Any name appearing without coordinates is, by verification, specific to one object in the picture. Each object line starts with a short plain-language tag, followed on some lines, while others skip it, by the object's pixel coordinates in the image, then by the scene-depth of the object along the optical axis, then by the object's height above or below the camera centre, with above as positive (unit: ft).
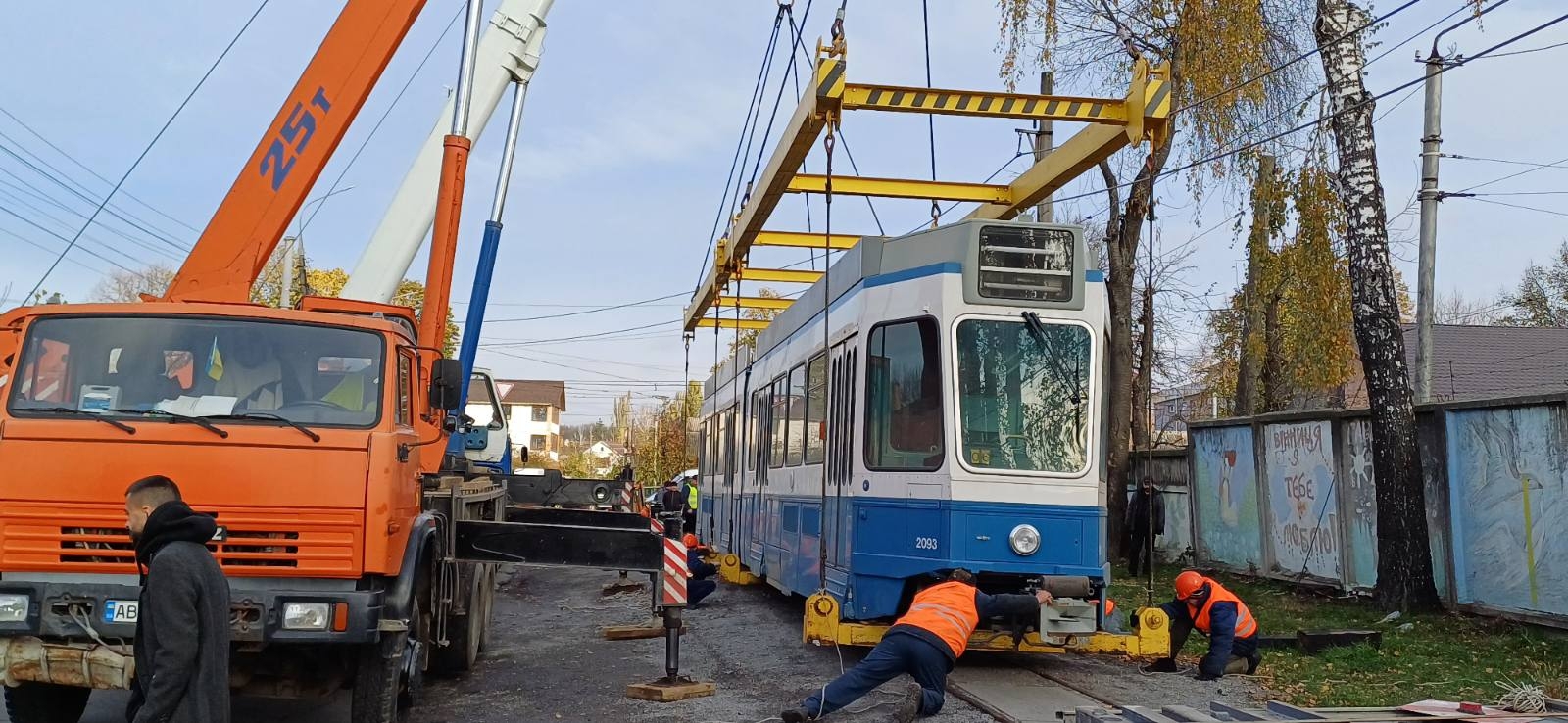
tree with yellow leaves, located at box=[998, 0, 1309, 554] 53.01 +17.28
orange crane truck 21.45 -0.12
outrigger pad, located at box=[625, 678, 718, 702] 29.27 -4.52
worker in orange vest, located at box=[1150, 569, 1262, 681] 32.42 -3.30
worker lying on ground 25.46 -3.21
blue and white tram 30.81 +1.77
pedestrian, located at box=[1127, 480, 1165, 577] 59.77 -1.55
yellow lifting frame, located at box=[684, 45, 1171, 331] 31.50 +9.23
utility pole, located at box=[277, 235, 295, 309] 77.25 +12.65
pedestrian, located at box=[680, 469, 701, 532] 92.79 -1.06
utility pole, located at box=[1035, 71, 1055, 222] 58.49 +15.51
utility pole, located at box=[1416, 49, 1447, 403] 53.93 +11.20
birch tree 40.96 +6.14
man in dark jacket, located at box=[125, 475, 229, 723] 15.69 -1.59
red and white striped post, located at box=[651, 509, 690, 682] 30.04 -2.53
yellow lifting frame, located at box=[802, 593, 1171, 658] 31.22 -3.44
